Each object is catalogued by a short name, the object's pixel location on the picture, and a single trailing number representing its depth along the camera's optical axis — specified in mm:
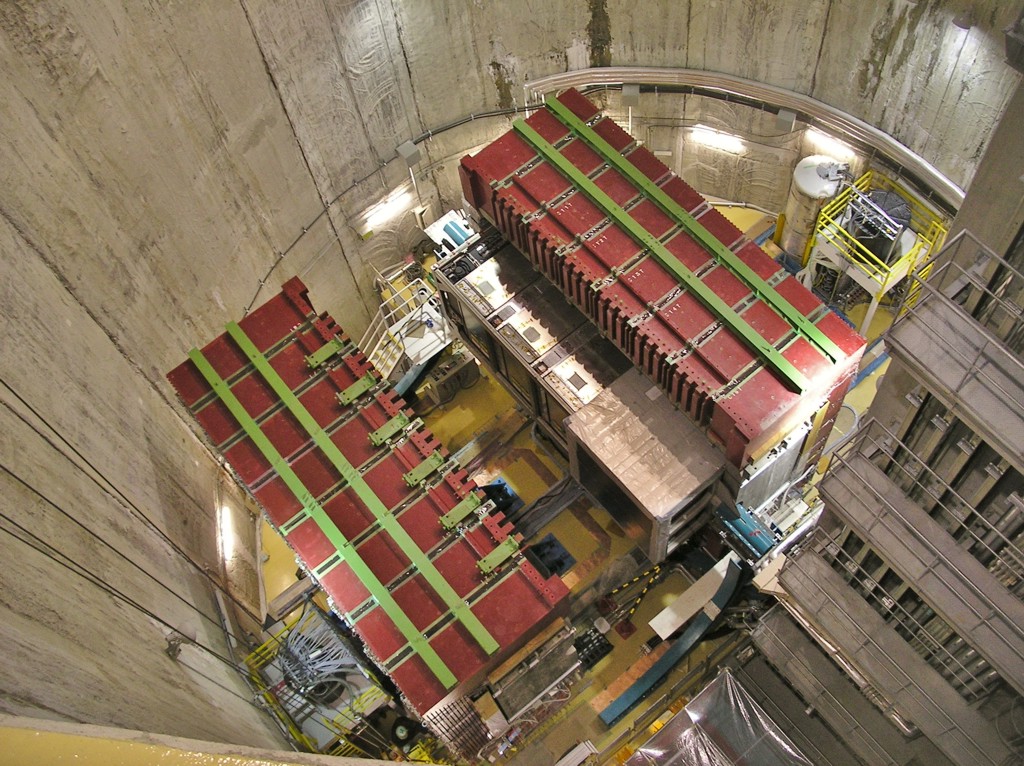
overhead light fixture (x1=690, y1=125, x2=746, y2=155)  17766
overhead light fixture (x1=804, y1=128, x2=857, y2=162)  16375
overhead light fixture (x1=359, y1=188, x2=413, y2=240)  17500
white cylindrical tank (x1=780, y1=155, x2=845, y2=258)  16031
